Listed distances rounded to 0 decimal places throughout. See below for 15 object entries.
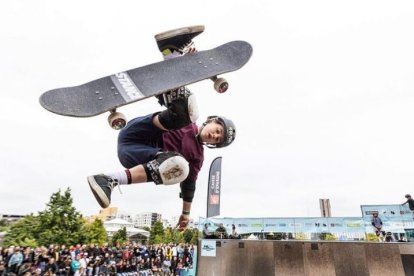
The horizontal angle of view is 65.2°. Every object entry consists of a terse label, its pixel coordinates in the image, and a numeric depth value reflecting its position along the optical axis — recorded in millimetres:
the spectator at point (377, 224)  13289
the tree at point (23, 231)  27445
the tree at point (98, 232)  35406
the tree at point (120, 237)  37825
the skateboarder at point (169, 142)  3469
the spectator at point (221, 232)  15081
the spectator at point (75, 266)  12984
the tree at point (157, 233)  46781
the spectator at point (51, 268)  12323
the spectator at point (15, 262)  11609
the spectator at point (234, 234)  14875
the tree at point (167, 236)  51250
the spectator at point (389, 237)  13117
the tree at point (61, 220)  27078
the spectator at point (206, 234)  15164
